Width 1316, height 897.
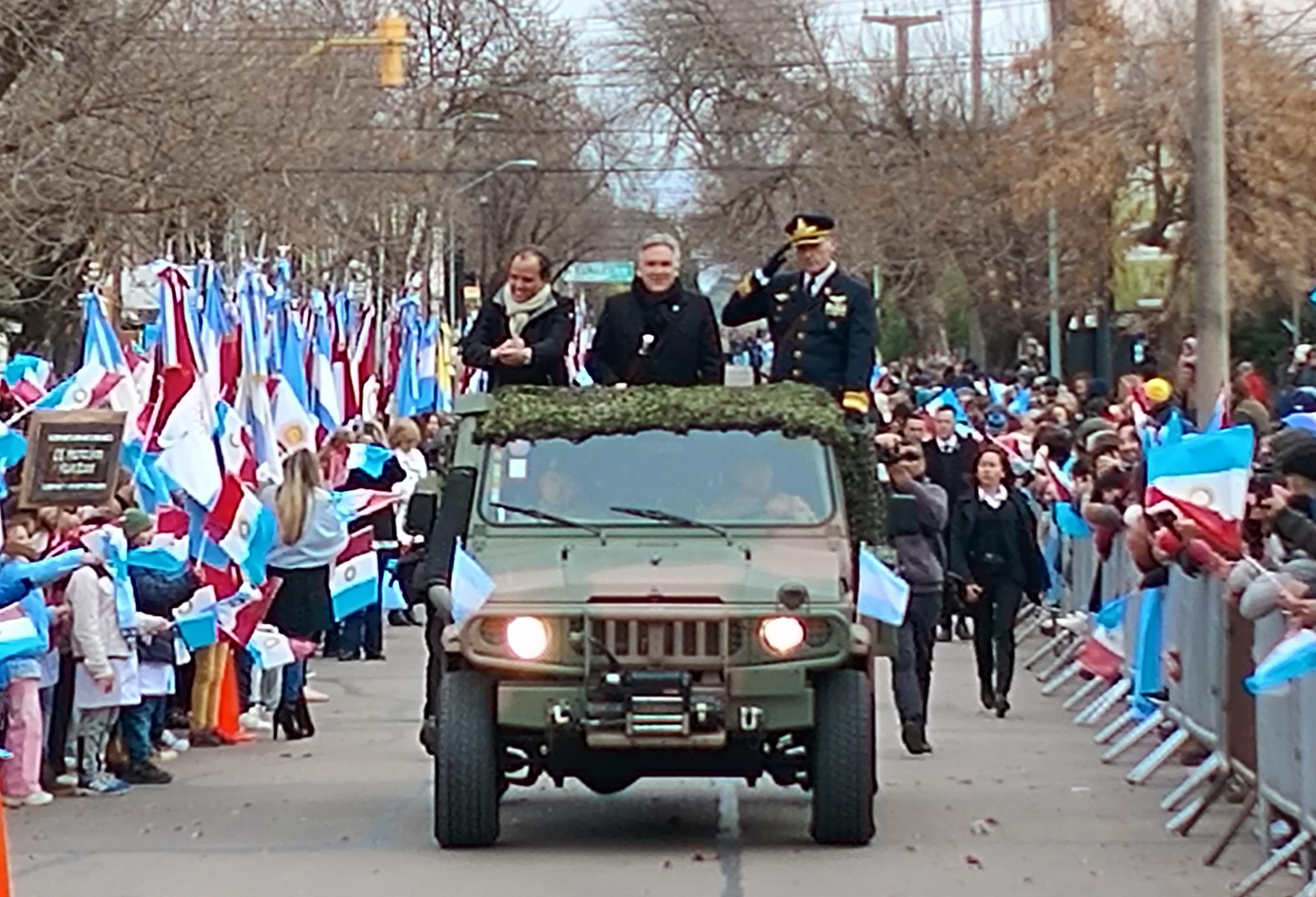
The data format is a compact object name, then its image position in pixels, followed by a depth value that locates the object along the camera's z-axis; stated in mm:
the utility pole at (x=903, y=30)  53000
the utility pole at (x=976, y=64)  50469
